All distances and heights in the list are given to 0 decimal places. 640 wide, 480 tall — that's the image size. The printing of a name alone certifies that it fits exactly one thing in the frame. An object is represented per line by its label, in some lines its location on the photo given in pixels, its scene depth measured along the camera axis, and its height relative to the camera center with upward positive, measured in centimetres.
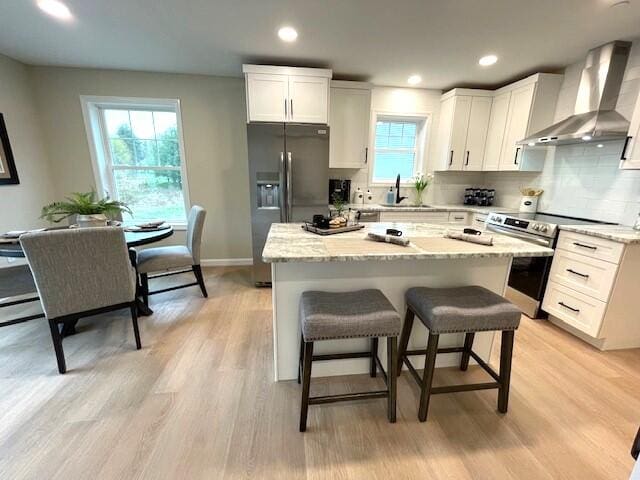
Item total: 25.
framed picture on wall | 271 +15
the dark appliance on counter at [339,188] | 359 -8
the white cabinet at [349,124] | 321 +72
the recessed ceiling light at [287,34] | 217 +122
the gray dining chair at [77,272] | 155 -59
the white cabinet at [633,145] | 200 +33
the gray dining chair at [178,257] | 248 -74
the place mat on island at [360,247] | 134 -34
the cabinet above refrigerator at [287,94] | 275 +91
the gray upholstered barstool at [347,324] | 123 -65
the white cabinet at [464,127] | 336 +73
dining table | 177 -48
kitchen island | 139 -52
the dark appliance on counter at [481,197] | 366 -16
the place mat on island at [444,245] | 140 -33
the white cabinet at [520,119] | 288 +76
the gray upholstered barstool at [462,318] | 129 -65
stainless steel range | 235 -65
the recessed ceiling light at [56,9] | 187 +121
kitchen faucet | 361 -12
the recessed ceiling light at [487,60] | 261 +124
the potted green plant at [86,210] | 199 -25
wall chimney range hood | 220 +77
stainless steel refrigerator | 280 +7
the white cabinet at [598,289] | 192 -78
